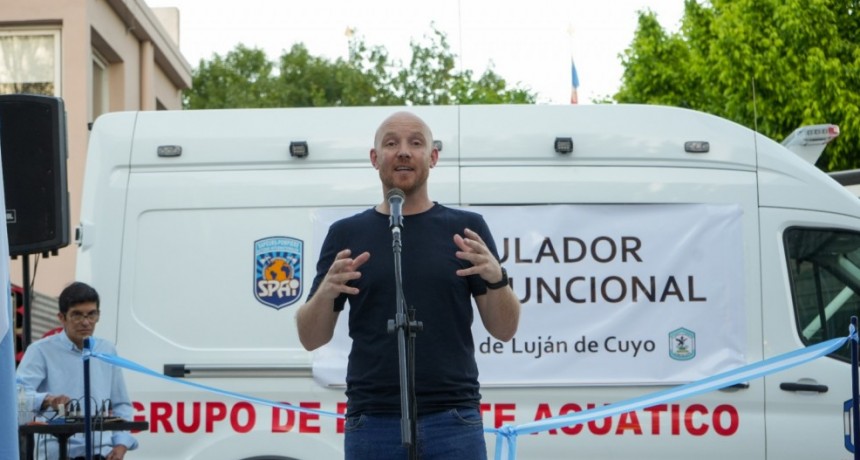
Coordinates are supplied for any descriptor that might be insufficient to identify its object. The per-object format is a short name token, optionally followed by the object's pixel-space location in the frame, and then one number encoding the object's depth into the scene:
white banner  7.64
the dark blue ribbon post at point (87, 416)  5.99
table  6.09
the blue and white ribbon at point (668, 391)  6.20
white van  7.62
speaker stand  6.88
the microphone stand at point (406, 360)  4.05
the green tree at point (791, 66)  21.47
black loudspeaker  6.64
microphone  4.23
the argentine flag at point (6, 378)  3.18
